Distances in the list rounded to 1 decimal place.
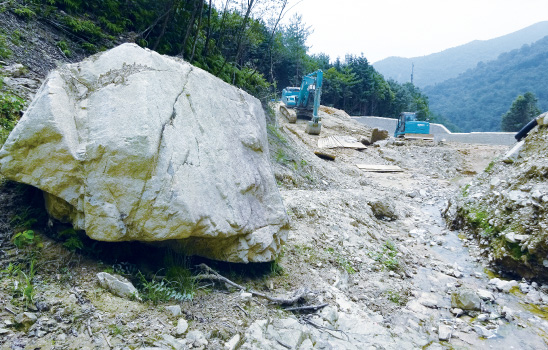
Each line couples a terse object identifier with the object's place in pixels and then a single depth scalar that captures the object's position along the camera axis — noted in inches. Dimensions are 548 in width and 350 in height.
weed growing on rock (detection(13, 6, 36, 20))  231.1
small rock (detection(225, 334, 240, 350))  85.2
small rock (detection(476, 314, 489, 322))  148.3
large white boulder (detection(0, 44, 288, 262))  93.8
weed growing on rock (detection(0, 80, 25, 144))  131.0
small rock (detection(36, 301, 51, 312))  79.0
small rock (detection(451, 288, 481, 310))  155.2
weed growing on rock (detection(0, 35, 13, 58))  184.1
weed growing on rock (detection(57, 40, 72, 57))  231.8
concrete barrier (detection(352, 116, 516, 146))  857.5
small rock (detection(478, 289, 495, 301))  167.2
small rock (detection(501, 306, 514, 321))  152.6
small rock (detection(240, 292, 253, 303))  106.4
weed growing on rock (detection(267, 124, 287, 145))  391.5
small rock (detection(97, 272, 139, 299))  90.9
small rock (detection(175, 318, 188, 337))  84.0
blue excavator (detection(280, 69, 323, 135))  739.4
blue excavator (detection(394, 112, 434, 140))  892.6
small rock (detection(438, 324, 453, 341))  133.1
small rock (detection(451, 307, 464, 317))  152.6
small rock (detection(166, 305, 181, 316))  90.4
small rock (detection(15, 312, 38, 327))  73.3
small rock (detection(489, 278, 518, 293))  179.9
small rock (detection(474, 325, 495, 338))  138.1
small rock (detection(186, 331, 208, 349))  82.4
